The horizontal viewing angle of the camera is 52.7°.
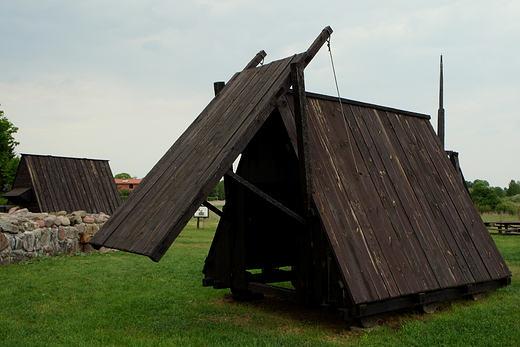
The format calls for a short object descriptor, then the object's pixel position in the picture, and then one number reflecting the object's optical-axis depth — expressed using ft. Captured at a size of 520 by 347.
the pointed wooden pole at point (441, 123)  48.80
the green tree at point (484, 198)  122.84
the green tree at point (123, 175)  425.28
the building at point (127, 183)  261.65
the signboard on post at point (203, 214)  93.79
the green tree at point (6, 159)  161.58
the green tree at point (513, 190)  279.69
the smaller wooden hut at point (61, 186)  71.00
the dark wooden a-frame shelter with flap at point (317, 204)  22.09
